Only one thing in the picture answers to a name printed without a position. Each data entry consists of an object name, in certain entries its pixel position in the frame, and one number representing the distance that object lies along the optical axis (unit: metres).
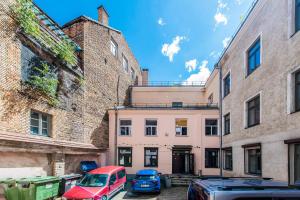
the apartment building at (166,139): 19.95
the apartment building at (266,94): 9.09
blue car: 13.73
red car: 10.12
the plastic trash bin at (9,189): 8.60
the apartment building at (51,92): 9.90
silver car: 3.06
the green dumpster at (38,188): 8.93
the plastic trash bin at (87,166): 15.65
